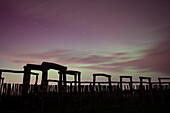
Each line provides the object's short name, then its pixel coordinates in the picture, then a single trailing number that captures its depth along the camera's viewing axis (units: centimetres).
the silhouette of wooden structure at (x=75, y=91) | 804
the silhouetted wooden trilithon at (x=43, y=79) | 552
